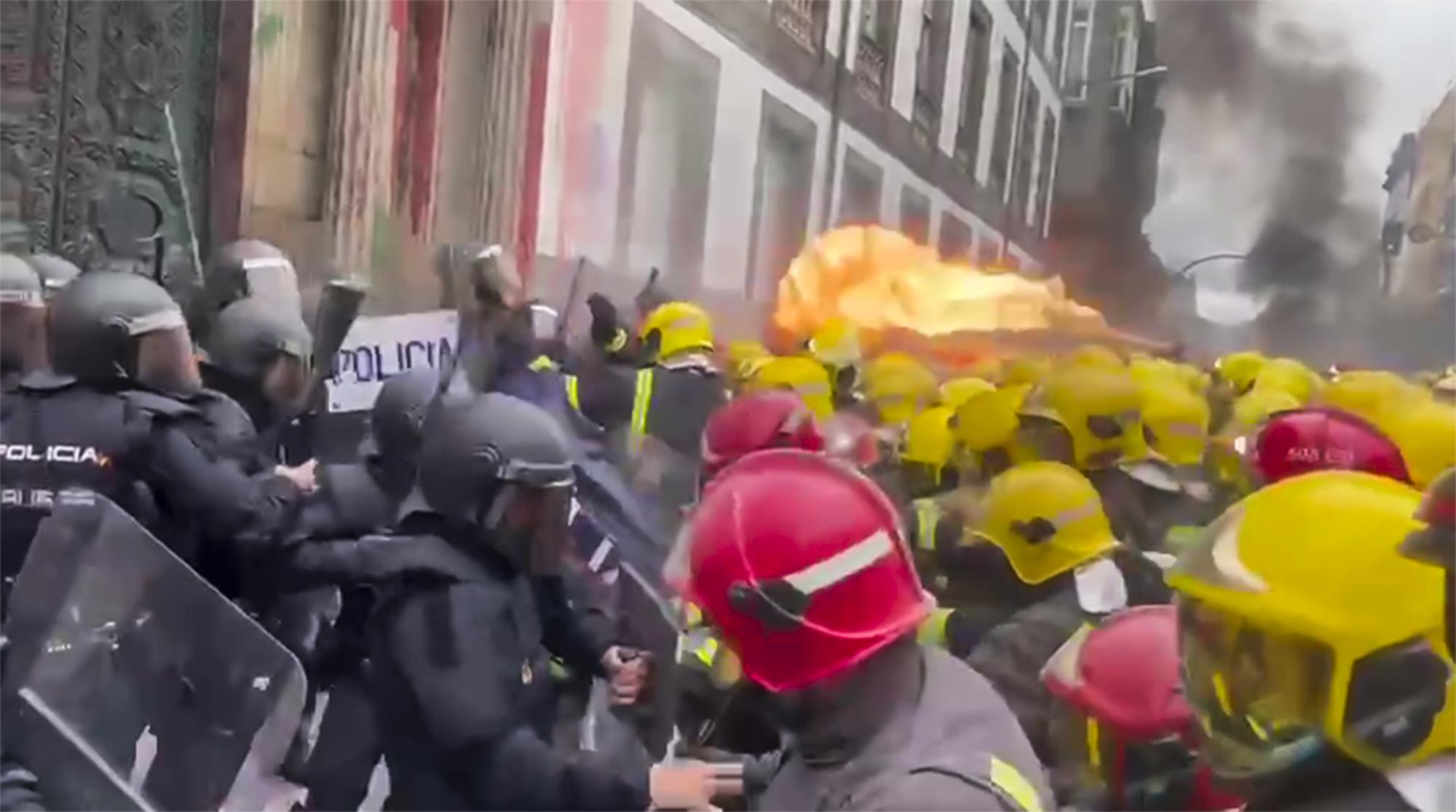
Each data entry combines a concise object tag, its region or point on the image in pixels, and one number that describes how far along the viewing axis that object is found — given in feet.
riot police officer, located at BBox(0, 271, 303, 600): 7.34
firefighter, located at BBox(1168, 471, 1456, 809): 4.52
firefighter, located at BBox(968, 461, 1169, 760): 6.32
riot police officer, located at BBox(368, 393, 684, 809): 6.59
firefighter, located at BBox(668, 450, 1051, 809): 4.90
